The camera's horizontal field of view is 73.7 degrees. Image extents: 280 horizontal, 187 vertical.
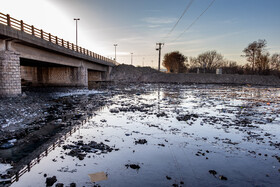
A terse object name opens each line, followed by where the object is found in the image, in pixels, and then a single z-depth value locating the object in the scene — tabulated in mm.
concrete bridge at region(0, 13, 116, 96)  16031
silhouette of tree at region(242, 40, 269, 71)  62488
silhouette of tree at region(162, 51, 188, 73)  100250
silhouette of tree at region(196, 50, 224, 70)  104669
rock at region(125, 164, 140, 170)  4367
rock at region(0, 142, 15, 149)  5517
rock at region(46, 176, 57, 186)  3631
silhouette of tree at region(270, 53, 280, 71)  71875
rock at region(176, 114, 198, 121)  9253
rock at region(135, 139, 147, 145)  6090
